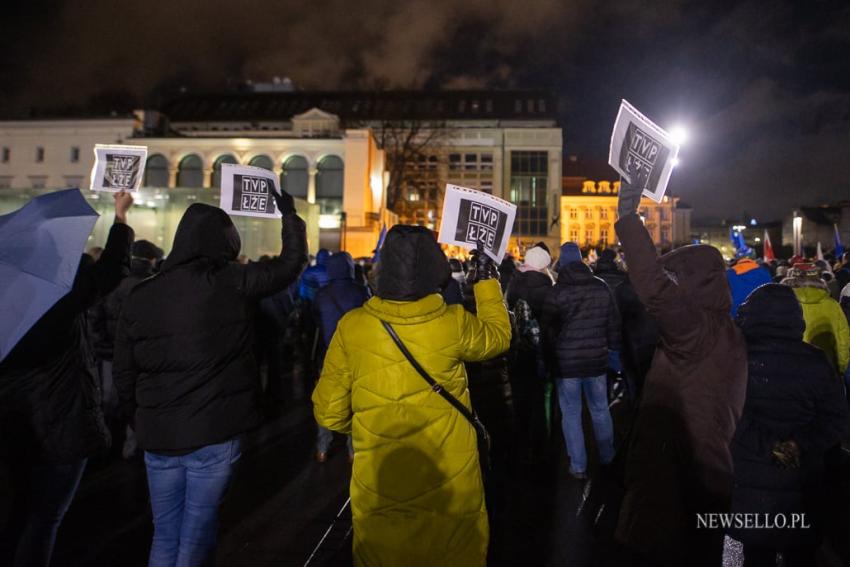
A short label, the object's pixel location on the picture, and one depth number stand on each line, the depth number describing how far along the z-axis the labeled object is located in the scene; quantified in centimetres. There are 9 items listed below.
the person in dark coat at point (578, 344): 546
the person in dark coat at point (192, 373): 278
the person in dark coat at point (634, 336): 699
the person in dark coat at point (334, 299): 600
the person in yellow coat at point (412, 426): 235
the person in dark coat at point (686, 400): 283
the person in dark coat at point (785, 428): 288
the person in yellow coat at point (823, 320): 577
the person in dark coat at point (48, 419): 279
